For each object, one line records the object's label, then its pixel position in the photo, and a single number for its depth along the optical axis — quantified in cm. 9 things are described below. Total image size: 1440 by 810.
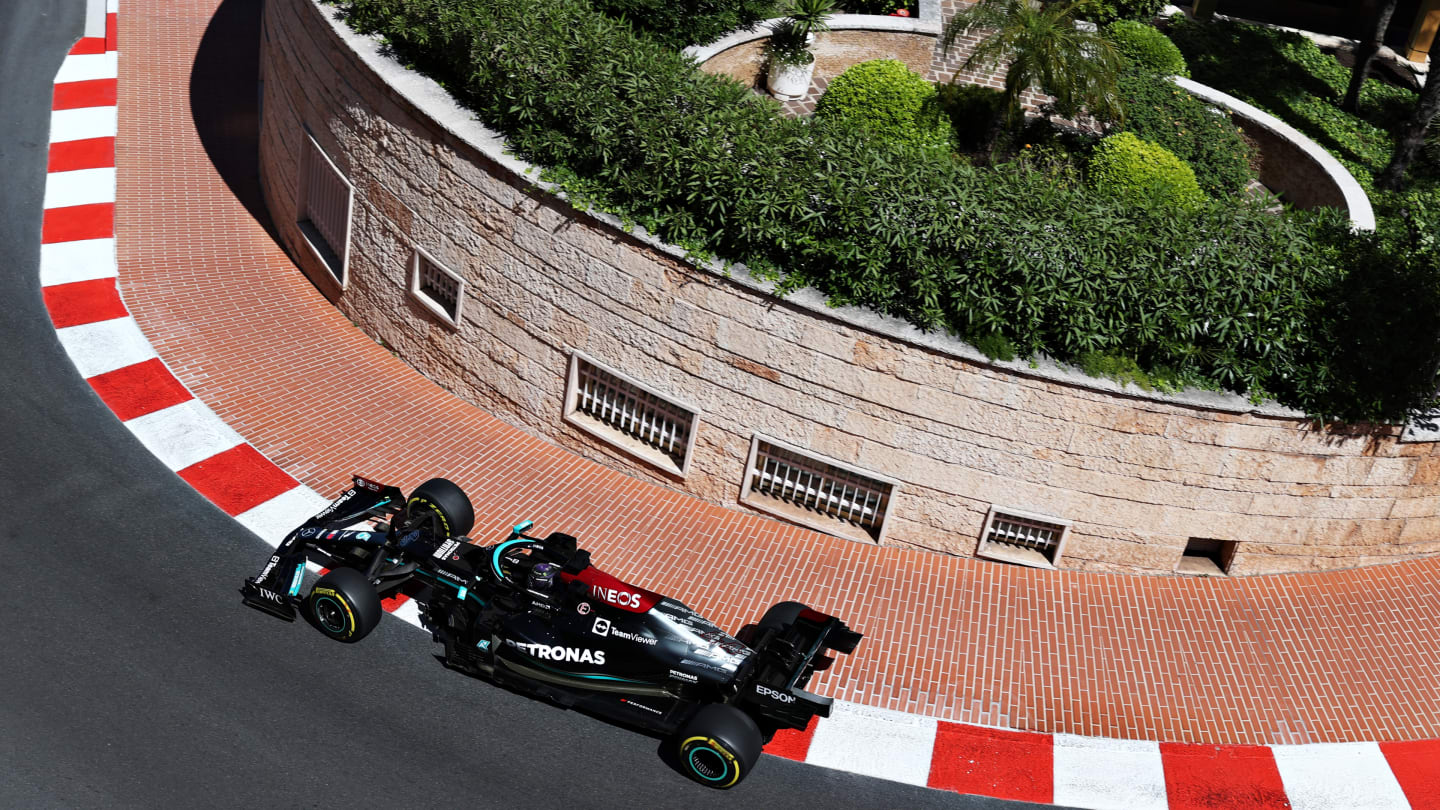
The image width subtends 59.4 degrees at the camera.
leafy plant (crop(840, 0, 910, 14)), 1786
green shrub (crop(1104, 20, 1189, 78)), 1678
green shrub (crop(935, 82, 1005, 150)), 1499
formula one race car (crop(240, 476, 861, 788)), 859
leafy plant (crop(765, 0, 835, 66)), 1511
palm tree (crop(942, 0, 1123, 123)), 1341
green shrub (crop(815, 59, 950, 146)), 1455
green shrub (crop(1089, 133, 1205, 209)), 1399
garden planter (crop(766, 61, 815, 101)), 1553
